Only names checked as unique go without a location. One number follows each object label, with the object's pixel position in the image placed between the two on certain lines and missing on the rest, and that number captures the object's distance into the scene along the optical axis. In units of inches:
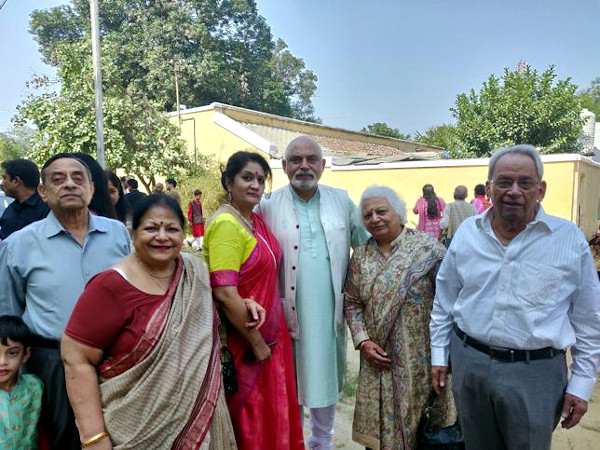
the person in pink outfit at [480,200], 301.9
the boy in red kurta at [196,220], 407.2
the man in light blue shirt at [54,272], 80.1
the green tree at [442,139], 630.5
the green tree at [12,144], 1112.8
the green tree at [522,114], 565.0
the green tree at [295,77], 1321.4
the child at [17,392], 77.7
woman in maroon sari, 64.6
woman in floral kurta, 92.4
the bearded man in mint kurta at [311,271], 102.7
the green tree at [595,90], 1828.2
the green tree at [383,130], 1513.3
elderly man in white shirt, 74.7
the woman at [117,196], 165.3
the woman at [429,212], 293.1
